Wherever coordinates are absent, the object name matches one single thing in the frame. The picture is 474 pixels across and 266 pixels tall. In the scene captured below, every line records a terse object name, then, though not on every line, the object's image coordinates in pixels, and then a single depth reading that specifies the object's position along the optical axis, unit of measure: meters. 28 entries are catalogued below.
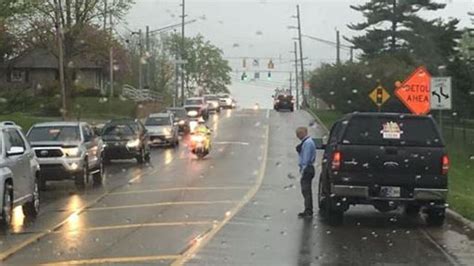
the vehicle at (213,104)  78.76
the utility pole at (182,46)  80.55
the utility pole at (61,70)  47.00
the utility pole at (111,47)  62.00
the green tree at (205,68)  127.06
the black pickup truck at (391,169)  14.90
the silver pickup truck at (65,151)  23.62
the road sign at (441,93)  23.66
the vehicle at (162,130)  44.22
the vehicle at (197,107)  63.12
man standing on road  16.69
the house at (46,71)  81.56
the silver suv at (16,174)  14.76
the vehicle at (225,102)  90.75
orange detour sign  26.17
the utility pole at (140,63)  77.54
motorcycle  36.47
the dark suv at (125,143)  34.47
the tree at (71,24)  57.69
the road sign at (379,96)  39.84
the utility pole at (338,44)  89.74
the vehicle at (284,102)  80.56
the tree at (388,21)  71.44
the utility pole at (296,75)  114.29
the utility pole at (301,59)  97.34
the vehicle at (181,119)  53.84
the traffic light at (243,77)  93.44
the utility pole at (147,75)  98.72
